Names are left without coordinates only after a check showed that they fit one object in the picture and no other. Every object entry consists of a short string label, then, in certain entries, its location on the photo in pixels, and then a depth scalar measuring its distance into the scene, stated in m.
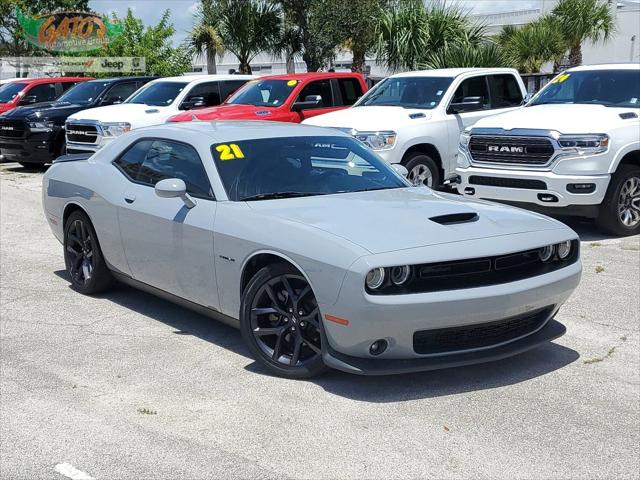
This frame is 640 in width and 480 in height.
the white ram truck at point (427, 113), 11.41
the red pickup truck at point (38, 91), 20.39
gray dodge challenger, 4.82
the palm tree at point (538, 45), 26.59
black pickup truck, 17.08
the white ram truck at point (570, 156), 9.33
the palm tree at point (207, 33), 25.75
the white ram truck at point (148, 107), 15.26
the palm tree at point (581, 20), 26.81
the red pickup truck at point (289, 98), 13.80
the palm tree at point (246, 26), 25.28
